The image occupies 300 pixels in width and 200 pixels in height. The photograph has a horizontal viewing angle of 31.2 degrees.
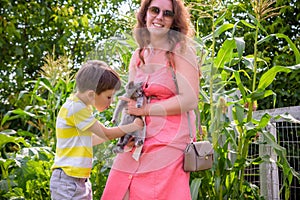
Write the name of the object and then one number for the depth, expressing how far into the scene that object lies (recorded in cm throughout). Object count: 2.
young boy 186
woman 180
